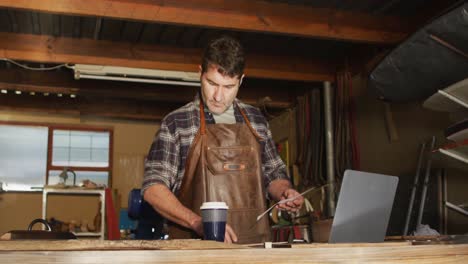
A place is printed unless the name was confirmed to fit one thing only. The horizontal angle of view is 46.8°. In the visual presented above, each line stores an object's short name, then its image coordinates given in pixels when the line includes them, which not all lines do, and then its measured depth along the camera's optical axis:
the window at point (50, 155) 8.98
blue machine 2.48
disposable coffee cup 1.44
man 2.27
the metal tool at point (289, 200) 2.10
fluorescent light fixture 5.92
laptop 1.58
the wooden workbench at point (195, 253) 0.86
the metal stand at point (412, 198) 4.50
